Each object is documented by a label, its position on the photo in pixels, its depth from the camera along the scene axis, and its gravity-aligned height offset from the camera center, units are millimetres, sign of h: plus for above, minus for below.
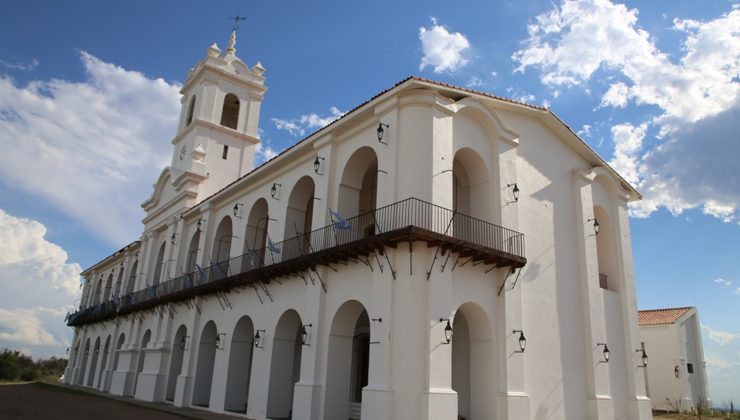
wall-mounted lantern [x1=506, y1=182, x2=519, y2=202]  15891 +5474
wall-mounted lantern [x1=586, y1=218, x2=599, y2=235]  18922 +5678
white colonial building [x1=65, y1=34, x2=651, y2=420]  13078 +2998
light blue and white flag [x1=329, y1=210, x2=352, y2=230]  14312 +3960
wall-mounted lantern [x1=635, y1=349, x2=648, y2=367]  18688 +1350
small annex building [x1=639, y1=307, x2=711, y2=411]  24828 +1829
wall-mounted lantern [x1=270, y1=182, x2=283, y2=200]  19203 +6299
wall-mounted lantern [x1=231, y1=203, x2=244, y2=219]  21594 +6323
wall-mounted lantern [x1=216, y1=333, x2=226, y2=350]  19906 +1308
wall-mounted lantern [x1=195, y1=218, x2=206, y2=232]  24298 +6441
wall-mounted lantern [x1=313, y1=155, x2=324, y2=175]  16703 +6313
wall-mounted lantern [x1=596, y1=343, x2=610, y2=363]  17328 +1328
